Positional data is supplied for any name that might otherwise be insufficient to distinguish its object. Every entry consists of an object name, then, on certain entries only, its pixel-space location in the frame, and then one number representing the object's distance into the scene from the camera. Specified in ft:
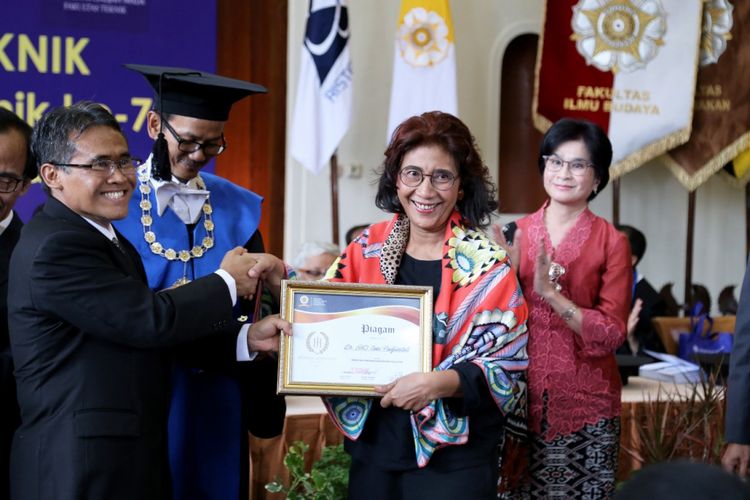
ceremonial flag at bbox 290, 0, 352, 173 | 20.65
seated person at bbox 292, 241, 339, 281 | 16.25
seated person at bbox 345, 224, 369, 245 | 19.64
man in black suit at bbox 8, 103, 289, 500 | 6.88
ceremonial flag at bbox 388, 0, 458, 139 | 21.34
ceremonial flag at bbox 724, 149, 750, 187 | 23.80
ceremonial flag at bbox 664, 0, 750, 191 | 23.17
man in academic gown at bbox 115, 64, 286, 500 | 8.44
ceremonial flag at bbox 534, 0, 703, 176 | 22.44
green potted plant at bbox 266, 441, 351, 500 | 11.05
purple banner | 18.92
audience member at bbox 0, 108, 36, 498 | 7.76
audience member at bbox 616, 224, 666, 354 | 16.90
